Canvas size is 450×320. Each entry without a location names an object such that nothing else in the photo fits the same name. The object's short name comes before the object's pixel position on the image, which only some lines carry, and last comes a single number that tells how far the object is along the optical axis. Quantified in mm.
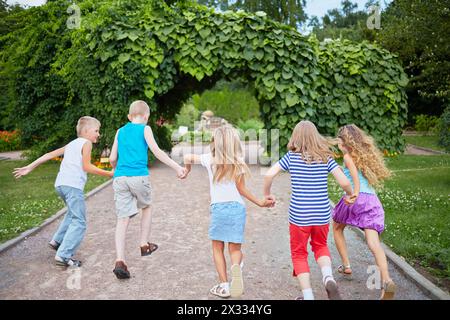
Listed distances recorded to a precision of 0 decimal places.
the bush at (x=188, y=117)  28016
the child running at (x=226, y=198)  3773
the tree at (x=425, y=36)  13773
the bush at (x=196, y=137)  23695
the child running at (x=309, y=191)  3709
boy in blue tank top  4465
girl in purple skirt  4039
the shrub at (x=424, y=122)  23938
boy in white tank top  4660
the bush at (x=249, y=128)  25308
